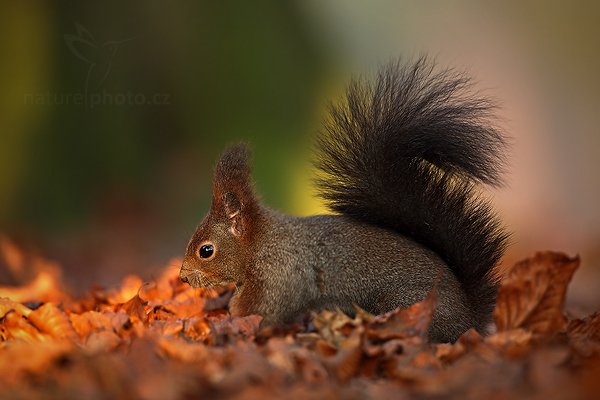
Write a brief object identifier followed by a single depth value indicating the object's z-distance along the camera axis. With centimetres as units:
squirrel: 618
